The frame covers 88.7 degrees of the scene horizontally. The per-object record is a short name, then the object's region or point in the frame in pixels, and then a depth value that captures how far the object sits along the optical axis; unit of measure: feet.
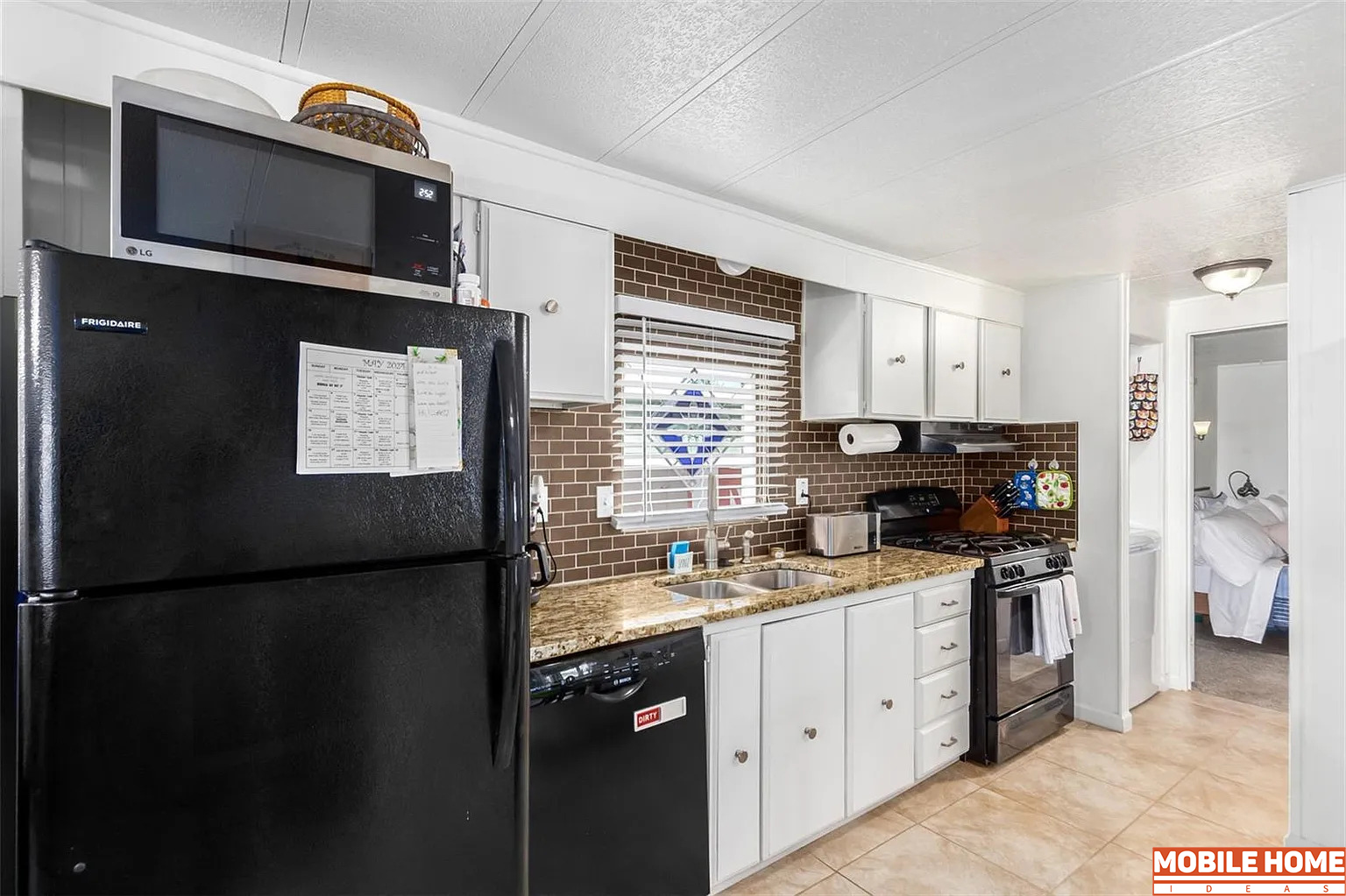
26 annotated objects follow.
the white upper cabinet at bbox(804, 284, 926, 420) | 10.26
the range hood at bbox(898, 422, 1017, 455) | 11.43
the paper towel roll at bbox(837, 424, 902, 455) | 10.62
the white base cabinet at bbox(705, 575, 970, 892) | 7.20
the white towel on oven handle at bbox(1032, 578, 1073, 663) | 10.75
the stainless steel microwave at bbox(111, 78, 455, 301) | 3.65
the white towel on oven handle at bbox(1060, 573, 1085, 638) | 11.32
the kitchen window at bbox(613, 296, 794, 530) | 8.88
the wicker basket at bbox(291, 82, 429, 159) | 4.52
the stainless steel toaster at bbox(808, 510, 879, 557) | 10.31
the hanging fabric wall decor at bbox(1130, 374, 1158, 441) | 13.52
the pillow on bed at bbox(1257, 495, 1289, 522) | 17.49
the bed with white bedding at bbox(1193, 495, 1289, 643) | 15.58
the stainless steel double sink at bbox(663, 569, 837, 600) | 8.87
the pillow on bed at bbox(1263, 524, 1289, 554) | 16.79
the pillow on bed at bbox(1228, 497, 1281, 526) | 17.29
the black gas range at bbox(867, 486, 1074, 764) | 10.26
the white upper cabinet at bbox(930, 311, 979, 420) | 11.35
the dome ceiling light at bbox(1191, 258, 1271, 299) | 10.73
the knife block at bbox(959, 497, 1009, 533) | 12.46
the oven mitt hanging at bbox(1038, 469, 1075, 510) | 12.35
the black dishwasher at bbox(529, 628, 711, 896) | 5.58
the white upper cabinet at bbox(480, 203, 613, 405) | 6.57
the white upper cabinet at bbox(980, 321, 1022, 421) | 12.28
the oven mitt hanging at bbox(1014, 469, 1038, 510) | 12.72
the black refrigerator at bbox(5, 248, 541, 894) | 3.07
